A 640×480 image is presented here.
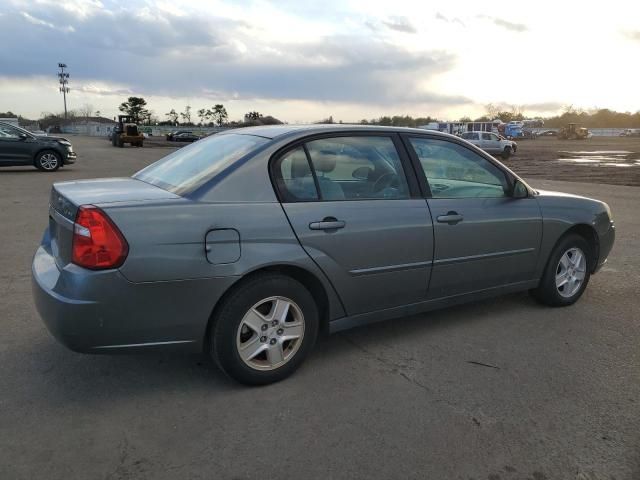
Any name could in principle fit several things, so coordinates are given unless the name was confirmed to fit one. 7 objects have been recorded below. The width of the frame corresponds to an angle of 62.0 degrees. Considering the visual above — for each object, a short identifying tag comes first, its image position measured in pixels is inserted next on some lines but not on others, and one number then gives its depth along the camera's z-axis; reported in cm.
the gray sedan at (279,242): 285
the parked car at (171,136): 6079
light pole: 9431
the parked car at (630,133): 9002
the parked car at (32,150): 1644
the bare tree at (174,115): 12012
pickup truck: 3412
